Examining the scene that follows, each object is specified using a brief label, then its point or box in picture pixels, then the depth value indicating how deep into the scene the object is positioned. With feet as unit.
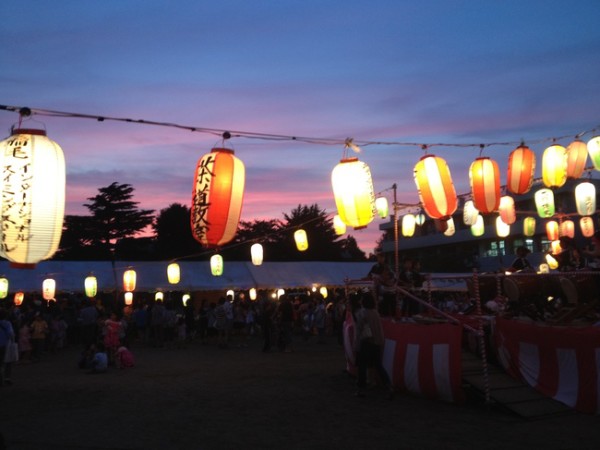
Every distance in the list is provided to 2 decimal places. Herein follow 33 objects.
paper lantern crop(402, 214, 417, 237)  74.94
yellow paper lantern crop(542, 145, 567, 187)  42.19
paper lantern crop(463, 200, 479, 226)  67.91
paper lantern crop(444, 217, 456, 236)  66.51
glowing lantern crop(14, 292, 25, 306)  74.26
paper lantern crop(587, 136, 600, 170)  40.57
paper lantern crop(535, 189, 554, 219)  59.16
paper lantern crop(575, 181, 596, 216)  54.29
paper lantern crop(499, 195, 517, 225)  63.00
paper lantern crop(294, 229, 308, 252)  77.00
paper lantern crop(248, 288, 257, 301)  97.50
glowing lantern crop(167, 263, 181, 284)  81.05
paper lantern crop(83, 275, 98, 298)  75.15
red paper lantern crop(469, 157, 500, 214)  40.16
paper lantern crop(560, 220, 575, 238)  69.51
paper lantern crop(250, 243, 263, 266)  79.41
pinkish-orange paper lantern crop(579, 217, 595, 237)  69.36
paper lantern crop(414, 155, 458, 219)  36.42
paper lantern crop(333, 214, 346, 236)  70.76
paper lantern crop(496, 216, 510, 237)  74.10
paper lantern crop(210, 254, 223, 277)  80.96
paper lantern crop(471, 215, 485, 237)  78.88
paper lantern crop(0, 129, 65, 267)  23.04
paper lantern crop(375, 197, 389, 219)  73.15
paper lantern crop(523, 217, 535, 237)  78.78
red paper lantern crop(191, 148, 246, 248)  28.40
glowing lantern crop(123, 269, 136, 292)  77.10
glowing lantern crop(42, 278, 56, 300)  72.13
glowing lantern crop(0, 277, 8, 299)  69.56
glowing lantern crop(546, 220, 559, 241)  70.85
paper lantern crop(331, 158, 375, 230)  34.09
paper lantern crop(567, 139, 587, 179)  41.96
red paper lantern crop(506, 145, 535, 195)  40.73
